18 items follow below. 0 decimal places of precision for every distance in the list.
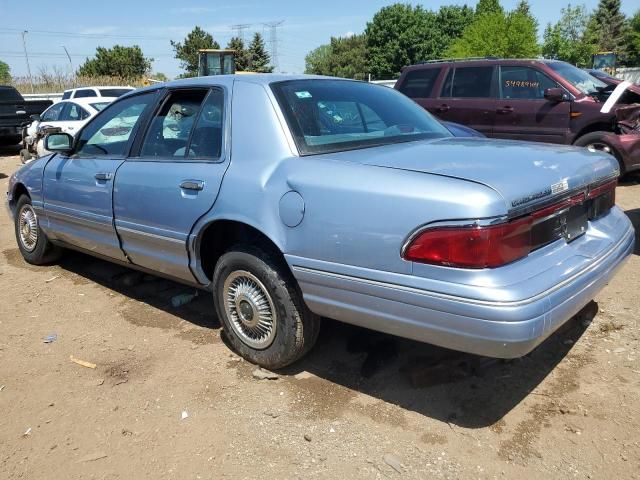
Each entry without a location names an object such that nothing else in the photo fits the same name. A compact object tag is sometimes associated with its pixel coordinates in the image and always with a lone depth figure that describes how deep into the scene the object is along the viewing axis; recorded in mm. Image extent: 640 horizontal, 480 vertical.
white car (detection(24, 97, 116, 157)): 13211
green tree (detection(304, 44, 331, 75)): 89288
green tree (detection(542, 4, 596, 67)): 42500
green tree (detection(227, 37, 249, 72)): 72062
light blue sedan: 2428
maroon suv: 8008
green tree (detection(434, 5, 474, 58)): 67312
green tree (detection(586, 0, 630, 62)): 68438
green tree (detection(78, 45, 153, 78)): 62034
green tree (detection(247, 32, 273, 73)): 74425
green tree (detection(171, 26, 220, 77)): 69688
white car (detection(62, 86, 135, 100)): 17828
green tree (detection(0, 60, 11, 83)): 111031
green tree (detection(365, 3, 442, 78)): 62750
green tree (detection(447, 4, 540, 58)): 32438
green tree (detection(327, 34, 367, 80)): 79000
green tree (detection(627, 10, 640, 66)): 60000
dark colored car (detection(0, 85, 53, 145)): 15844
